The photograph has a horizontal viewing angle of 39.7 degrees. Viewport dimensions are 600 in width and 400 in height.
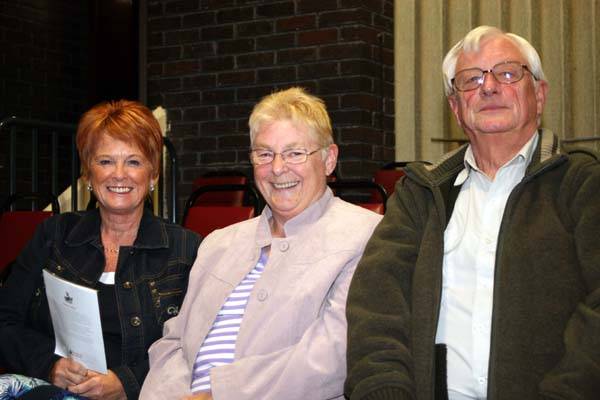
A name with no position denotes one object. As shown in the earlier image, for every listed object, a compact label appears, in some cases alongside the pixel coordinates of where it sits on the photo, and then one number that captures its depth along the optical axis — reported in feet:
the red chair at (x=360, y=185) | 10.46
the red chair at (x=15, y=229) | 12.87
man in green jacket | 6.13
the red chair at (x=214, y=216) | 10.91
